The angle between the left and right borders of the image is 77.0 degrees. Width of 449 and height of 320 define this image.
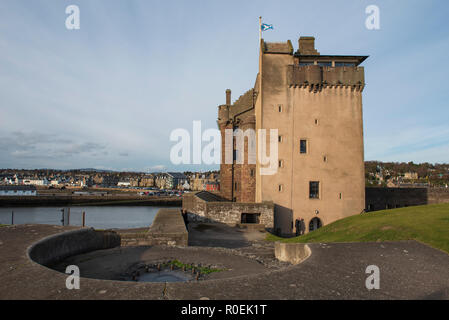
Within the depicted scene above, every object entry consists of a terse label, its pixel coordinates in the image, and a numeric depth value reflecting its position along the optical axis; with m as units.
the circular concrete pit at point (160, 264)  8.59
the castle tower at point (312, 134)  26.20
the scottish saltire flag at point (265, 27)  27.30
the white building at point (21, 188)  134.14
